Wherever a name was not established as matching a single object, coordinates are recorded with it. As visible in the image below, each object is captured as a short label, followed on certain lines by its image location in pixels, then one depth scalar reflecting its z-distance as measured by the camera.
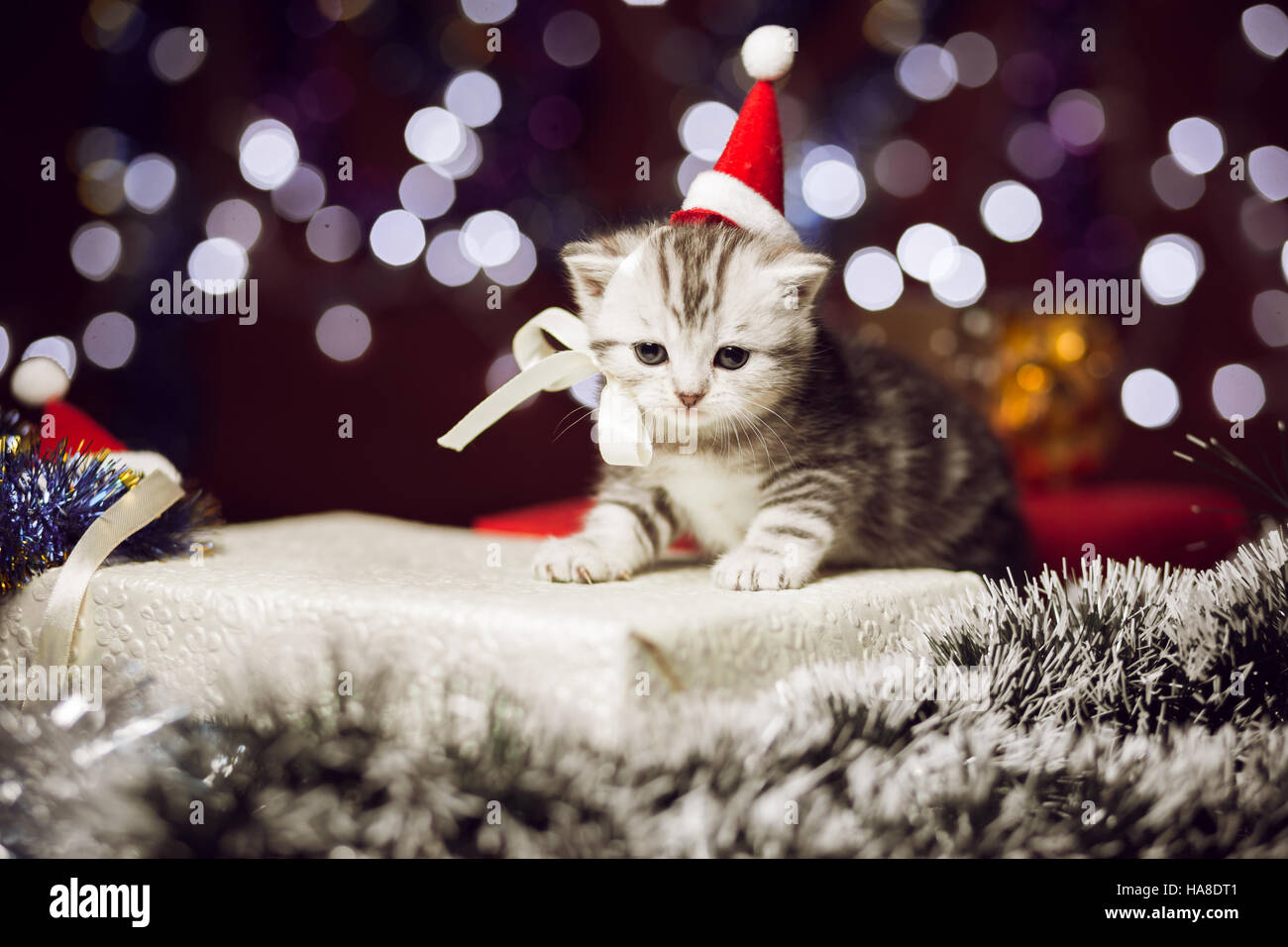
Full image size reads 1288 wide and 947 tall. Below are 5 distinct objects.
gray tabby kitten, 0.36
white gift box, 0.29
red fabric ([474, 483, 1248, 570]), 0.57
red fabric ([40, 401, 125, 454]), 0.41
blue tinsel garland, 0.36
